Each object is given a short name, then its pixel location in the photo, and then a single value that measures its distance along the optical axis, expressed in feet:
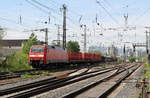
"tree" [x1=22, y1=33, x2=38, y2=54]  223.10
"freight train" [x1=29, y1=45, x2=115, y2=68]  86.84
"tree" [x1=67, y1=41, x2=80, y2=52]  320.29
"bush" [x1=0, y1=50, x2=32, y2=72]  94.17
